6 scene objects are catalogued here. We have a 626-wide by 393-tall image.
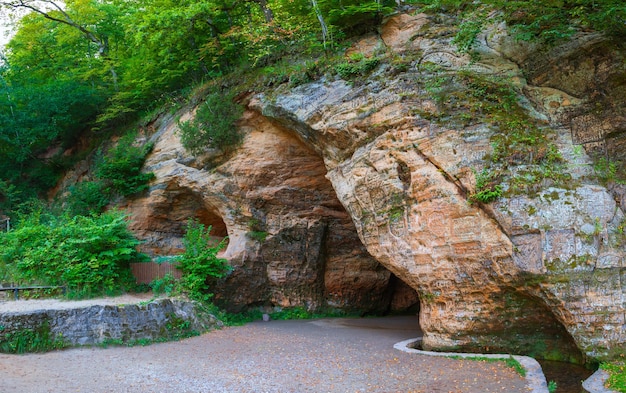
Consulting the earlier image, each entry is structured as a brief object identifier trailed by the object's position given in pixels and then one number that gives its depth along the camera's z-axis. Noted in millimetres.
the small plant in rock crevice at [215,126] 17047
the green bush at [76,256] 13992
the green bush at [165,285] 14641
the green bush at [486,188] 10992
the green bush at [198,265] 15008
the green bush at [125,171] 18844
